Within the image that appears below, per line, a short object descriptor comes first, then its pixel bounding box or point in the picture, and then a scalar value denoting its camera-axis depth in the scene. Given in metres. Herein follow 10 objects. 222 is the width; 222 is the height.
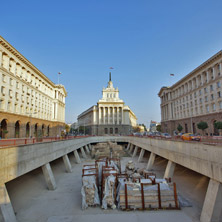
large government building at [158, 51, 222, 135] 48.62
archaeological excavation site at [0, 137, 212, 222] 11.84
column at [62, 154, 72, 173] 25.99
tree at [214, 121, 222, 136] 37.30
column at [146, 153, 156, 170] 26.08
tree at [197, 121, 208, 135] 45.25
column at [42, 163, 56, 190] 17.27
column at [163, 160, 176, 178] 17.75
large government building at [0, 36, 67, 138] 35.97
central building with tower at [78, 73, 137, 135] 95.00
